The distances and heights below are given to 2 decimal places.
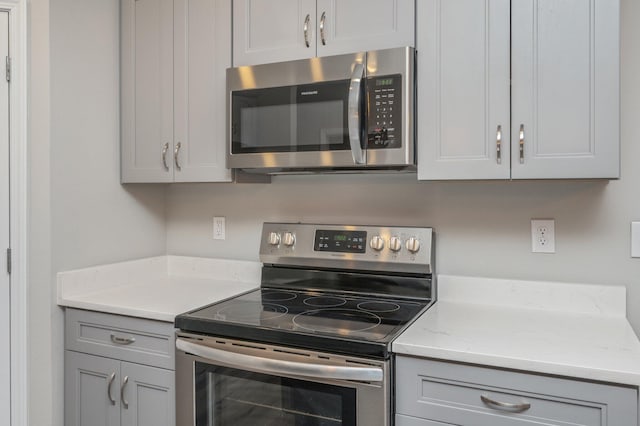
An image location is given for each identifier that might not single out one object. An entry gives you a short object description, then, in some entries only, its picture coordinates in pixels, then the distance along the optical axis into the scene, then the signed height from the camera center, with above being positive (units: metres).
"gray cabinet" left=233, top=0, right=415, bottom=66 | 1.75 +0.67
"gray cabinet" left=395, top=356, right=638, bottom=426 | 1.24 -0.50
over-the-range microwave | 1.70 +0.34
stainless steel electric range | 1.45 -0.38
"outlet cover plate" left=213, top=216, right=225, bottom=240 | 2.46 -0.10
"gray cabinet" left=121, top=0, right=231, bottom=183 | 2.06 +0.51
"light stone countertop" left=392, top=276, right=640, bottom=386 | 1.28 -0.38
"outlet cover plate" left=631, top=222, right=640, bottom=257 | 1.73 -0.11
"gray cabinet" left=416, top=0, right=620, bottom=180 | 1.50 +0.37
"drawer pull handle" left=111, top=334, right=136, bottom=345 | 1.87 -0.49
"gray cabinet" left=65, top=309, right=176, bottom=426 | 1.80 -0.61
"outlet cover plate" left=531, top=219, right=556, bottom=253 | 1.83 -0.10
